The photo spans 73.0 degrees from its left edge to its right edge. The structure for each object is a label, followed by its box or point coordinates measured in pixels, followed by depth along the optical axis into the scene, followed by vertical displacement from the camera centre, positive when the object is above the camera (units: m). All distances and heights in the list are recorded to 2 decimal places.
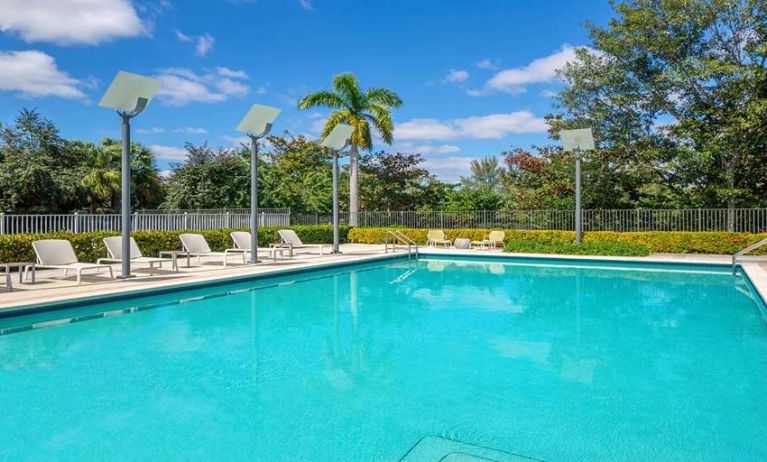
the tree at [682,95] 17.75 +4.98
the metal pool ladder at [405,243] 17.73 -0.72
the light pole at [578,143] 16.56 +2.74
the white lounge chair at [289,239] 16.23 -0.39
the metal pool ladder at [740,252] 12.14 -0.64
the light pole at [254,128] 13.06 +2.53
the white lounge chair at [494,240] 19.04 -0.47
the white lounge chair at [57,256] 9.55 -0.55
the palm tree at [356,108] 24.31 +5.66
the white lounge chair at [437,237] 20.62 -0.40
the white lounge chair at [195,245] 12.98 -0.45
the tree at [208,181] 25.67 +2.29
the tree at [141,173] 28.94 +3.09
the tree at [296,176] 27.28 +2.97
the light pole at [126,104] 9.54 +2.31
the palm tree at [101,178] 26.00 +2.51
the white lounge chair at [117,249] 10.96 -0.47
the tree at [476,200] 25.19 +1.34
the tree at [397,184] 29.53 +2.47
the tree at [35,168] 22.05 +2.68
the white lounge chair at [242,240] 14.71 -0.38
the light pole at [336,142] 15.88 +2.64
